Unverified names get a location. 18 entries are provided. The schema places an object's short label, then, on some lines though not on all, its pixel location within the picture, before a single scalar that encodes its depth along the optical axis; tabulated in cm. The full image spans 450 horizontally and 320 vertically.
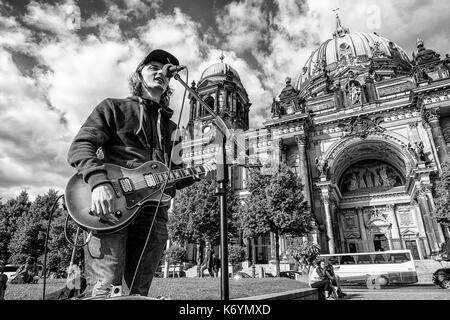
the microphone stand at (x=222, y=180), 240
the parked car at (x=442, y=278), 1581
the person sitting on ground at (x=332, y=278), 1169
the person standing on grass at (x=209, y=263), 2353
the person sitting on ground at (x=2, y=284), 944
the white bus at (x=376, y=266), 2128
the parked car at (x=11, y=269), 3366
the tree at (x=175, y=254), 2934
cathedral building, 2860
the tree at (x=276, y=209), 2391
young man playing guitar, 221
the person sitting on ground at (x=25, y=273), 1624
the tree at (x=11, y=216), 4191
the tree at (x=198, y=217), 2795
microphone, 295
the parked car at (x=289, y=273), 2370
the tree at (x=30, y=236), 3712
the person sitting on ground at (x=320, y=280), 1056
